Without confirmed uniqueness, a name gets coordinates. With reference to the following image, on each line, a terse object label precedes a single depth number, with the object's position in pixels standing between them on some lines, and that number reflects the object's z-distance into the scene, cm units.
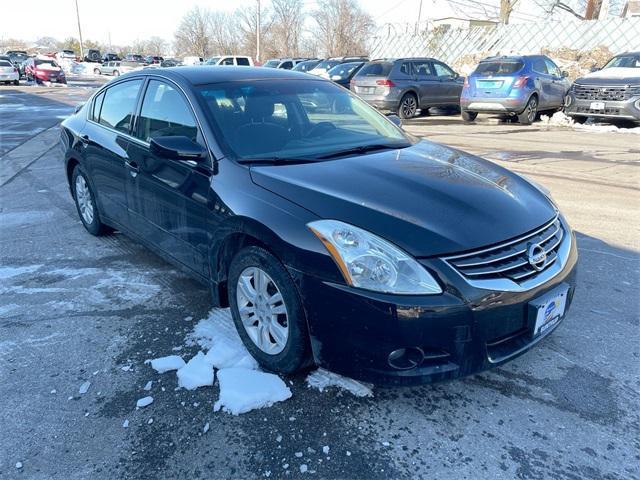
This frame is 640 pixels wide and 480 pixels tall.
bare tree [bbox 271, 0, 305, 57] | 5741
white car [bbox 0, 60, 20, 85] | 3100
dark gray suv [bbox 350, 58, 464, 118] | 1436
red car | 3325
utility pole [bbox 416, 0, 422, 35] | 2994
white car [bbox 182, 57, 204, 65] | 4028
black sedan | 226
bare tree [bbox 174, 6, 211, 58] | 7131
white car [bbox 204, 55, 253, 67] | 2552
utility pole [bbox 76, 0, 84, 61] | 6322
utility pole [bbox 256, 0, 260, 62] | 4475
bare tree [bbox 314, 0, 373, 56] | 5094
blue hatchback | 1283
